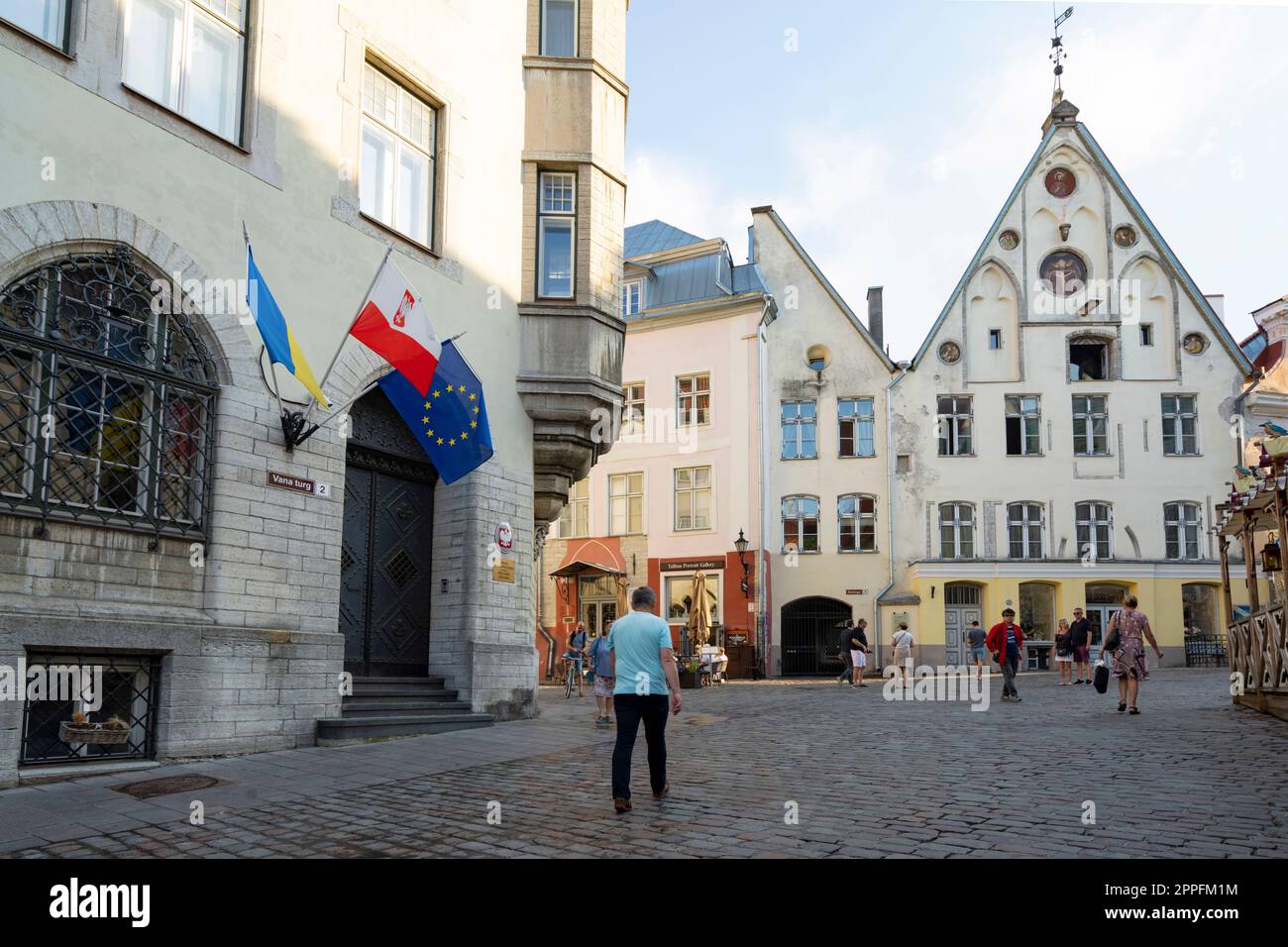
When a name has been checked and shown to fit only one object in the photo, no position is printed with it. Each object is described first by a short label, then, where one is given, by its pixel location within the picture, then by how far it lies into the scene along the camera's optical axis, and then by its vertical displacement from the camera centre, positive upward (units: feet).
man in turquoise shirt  27.71 -1.67
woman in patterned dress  52.03 -1.63
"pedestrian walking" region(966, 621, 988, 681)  82.64 -1.76
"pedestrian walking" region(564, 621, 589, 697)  82.53 -2.85
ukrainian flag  35.68 +9.37
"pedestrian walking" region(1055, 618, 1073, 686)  81.87 -2.83
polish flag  40.42 +10.53
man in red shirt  64.18 -1.92
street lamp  106.96 +6.39
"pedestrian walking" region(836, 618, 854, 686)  86.53 -2.57
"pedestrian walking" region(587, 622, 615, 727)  49.12 -3.10
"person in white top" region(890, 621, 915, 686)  95.35 -2.33
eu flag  45.57 +7.93
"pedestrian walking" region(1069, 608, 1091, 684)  78.54 -1.44
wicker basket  31.50 -3.52
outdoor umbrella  103.60 -0.36
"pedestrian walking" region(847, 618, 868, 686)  84.33 -2.86
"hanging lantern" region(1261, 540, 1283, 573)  43.73 +2.32
